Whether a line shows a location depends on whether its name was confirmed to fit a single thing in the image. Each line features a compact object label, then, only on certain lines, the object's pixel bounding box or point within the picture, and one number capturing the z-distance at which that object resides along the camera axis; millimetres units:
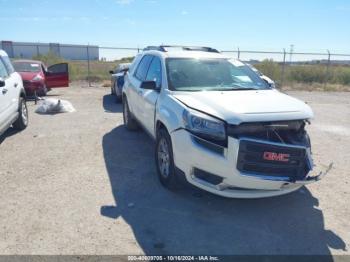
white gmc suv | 3709
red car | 11492
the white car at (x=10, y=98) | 6203
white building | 42425
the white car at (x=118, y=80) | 11508
